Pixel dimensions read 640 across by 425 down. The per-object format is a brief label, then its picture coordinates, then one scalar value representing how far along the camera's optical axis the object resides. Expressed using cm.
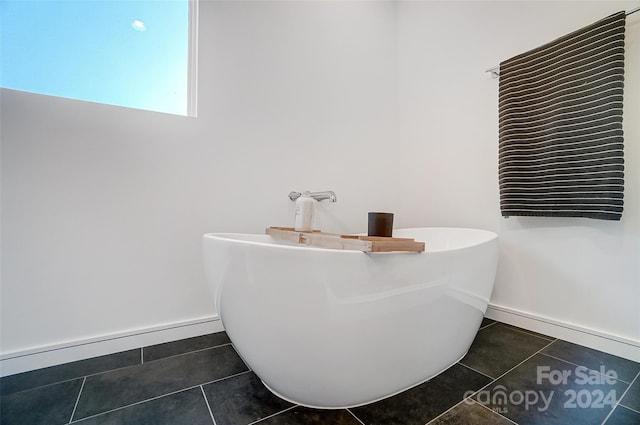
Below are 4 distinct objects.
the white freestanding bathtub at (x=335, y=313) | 78
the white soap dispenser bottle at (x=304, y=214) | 145
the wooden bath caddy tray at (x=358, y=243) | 81
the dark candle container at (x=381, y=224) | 110
